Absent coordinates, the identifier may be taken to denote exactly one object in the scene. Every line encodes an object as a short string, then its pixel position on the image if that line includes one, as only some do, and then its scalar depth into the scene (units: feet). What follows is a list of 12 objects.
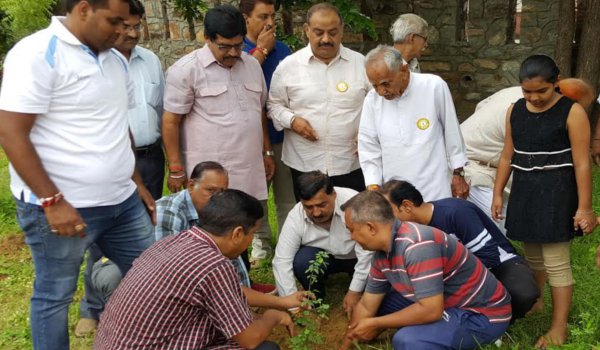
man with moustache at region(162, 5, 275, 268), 11.68
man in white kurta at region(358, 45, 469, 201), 11.43
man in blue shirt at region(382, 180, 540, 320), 10.30
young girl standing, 9.64
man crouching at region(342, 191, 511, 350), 9.15
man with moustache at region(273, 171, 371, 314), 11.62
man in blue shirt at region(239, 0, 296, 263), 13.65
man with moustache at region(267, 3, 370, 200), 12.66
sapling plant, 9.68
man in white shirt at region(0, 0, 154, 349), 7.30
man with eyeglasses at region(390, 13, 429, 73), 13.60
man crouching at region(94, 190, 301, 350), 7.57
